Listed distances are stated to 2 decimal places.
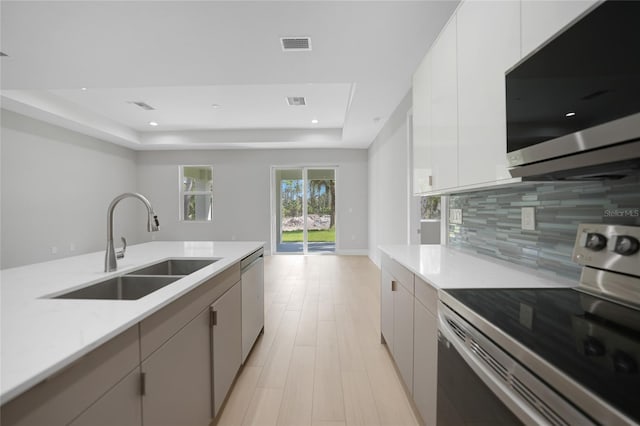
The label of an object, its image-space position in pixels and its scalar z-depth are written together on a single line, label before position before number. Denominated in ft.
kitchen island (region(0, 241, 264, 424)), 1.91
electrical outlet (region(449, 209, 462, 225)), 7.20
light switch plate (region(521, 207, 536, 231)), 4.62
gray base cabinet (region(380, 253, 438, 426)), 4.20
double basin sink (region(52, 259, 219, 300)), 4.11
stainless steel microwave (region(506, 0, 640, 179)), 2.36
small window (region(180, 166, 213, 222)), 25.09
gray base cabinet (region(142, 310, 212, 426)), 3.14
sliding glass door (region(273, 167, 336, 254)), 24.48
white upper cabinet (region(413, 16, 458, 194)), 5.51
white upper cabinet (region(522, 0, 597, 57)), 2.95
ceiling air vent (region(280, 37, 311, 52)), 8.58
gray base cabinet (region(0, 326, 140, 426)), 1.81
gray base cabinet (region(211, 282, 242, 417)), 5.03
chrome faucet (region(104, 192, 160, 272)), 4.81
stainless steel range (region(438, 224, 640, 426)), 1.68
